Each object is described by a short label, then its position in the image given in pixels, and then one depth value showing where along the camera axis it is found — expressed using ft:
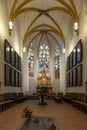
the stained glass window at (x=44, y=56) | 47.02
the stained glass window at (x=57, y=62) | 45.55
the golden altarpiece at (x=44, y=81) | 43.86
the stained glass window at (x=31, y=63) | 45.64
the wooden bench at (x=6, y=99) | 16.96
